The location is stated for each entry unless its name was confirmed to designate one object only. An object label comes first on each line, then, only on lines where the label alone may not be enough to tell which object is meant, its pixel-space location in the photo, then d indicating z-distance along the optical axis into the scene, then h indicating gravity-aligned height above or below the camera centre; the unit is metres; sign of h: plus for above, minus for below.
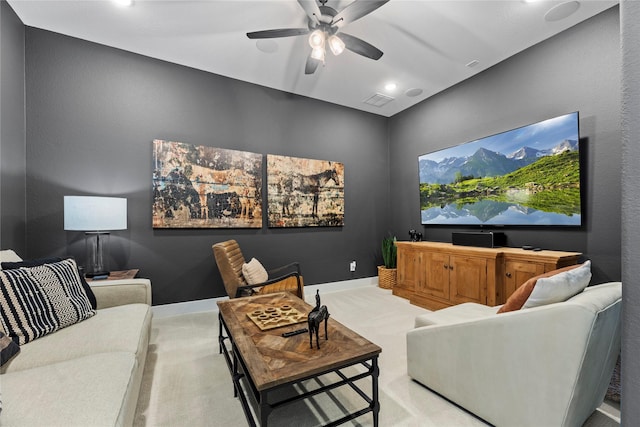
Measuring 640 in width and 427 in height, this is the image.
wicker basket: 4.36 -1.05
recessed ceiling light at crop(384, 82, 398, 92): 3.80 +1.83
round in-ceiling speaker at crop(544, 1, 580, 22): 2.39 +1.83
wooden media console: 2.59 -0.68
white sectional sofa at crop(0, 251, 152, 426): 0.93 -0.67
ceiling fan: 2.09 +1.57
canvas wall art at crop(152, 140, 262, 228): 3.17 +0.38
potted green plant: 4.37 -0.89
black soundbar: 3.06 -0.33
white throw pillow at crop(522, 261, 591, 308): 1.35 -0.40
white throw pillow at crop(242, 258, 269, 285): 2.78 -0.61
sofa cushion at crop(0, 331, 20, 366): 1.23 -0.61
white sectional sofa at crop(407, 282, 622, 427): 1.17 -0.76
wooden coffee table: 1.18 -0.71
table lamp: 2.26 +0.03
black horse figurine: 1.39 -0.55
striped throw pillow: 1.42 -0.47
